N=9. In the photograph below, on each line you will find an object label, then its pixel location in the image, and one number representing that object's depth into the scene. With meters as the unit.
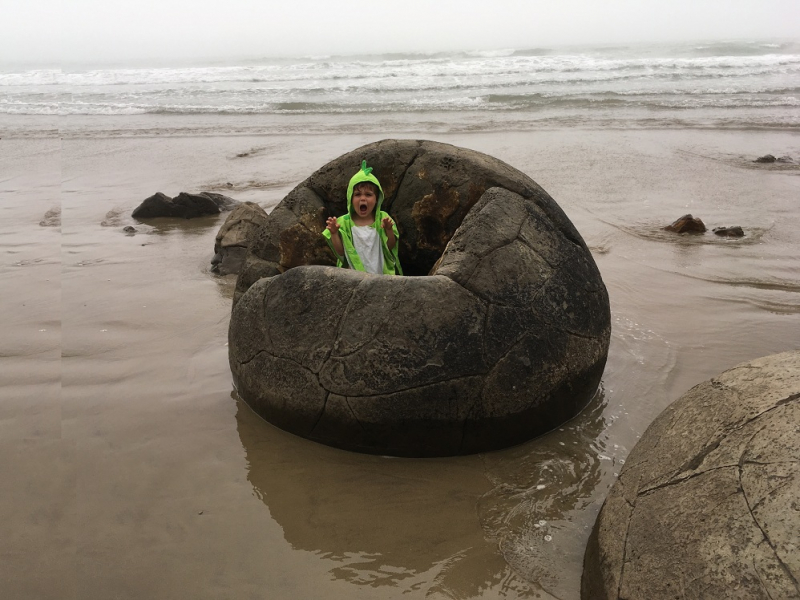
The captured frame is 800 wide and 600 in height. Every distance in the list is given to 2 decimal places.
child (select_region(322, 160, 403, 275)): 4.46
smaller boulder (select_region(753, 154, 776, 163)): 10.60
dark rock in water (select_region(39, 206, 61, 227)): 7.98
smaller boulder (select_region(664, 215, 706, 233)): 7.57
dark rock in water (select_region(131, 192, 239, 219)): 8.50
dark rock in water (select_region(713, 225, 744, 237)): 7.41
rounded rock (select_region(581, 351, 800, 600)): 2.08
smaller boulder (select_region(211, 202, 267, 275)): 6.75
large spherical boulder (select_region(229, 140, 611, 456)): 3.56
